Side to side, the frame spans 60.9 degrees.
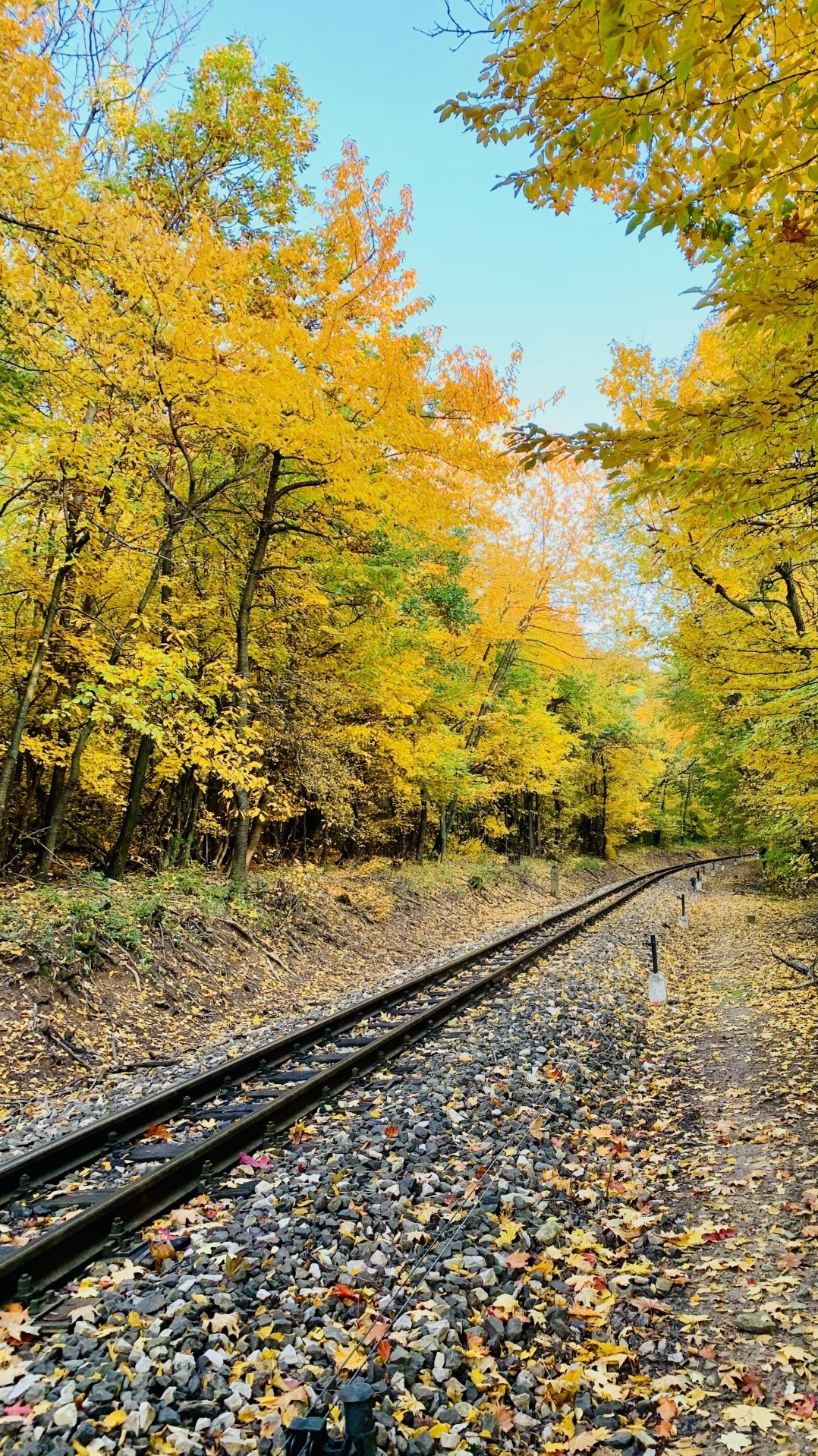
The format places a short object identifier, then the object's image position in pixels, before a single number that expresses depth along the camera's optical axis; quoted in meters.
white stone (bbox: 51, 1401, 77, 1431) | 2.42
